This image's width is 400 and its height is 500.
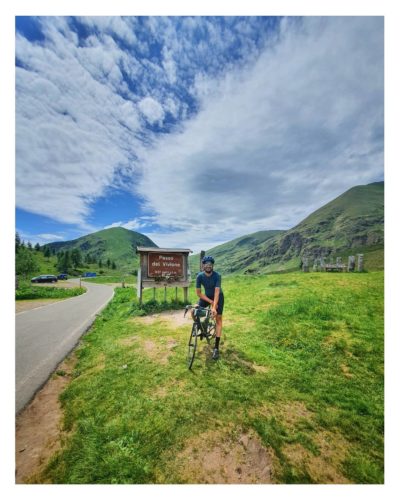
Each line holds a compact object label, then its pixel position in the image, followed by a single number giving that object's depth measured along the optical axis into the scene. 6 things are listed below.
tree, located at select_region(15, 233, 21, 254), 125.43
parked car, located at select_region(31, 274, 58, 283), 63.56
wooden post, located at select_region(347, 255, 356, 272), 19.23
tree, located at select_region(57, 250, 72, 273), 125.69
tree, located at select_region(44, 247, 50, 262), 145.38
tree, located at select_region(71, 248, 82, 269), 139.50
